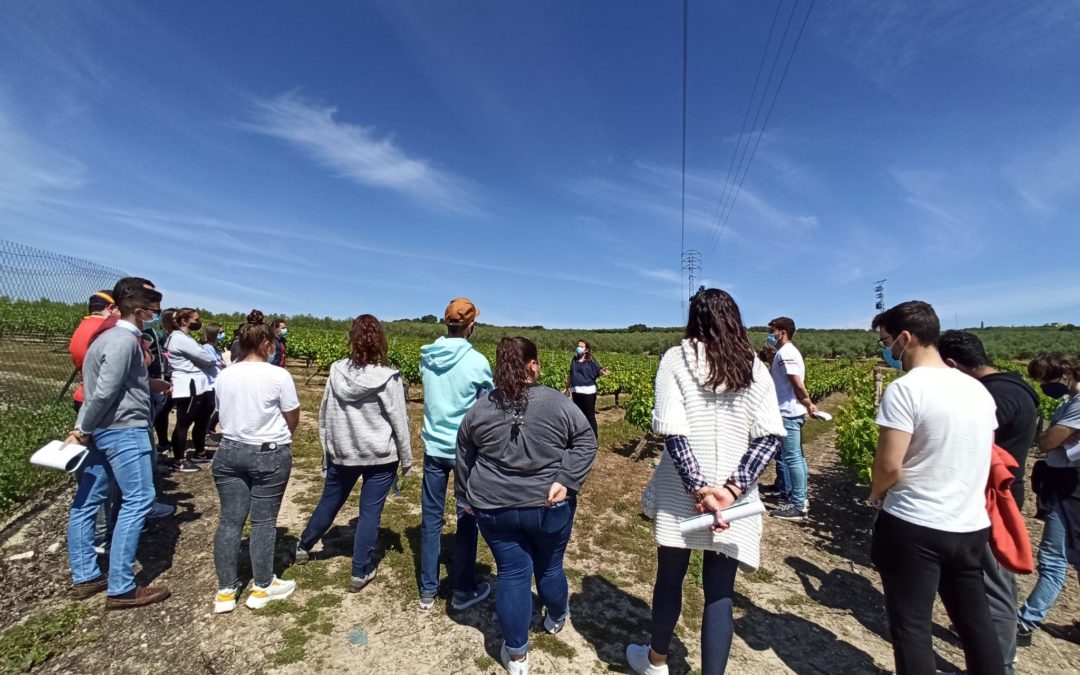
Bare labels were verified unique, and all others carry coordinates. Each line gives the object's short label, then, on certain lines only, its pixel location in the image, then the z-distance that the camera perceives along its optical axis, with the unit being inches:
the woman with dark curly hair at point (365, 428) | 123.3
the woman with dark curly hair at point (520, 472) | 92.4
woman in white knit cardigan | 80.5
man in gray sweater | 109.6
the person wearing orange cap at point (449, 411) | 120.8
